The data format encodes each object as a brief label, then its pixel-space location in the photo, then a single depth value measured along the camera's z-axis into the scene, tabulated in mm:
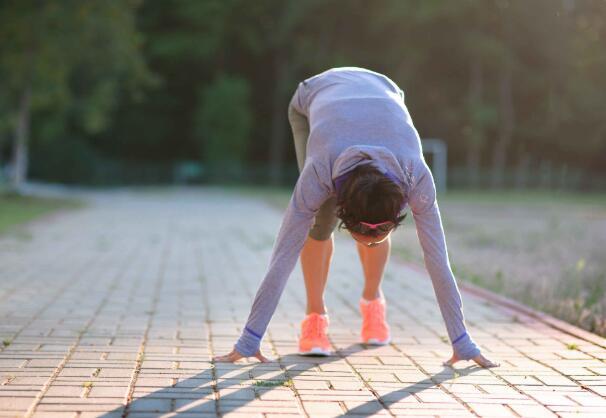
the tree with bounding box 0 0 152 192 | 21578
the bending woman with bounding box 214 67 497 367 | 3785
